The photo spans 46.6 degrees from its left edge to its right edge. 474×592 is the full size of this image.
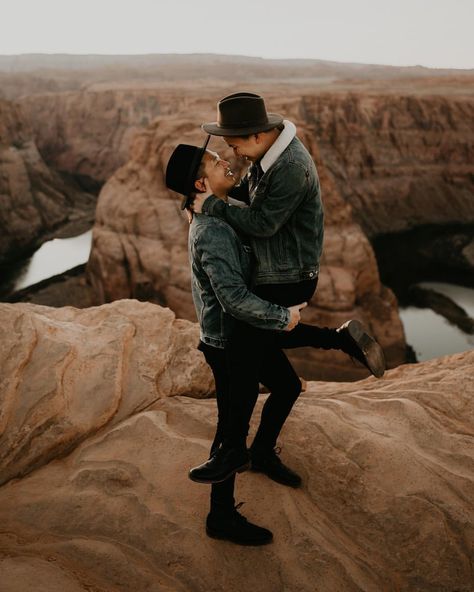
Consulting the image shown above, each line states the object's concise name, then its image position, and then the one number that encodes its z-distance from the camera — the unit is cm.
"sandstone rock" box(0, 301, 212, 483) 347
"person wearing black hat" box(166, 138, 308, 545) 236
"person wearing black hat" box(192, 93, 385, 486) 242
